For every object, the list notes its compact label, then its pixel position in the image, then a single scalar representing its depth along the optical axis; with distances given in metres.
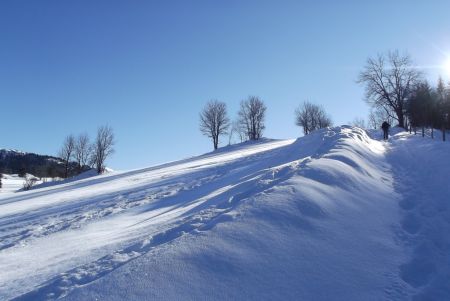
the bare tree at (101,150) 68.44
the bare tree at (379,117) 82.97
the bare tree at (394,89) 49.75
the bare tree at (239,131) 72.12
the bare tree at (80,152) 70.25
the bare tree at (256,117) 70.44
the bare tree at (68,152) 69.88
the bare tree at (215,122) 67.56
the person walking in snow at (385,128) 30.28
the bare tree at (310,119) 72.94
